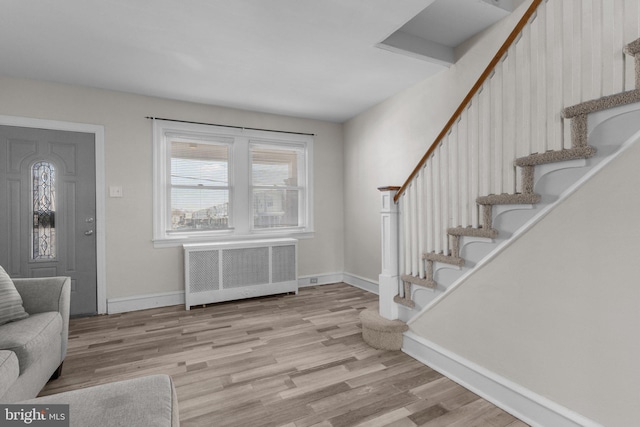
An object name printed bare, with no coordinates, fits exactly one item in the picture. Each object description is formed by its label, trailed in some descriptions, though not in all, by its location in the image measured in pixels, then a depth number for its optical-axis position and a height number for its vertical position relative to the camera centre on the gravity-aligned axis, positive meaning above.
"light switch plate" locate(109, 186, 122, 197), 3.53 +0.25
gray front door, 3.13 +0.07
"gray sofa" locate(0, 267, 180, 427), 1.01 -0.66
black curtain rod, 3.70 +1.16
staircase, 1.53 +0.32
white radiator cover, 3.68 -0.75
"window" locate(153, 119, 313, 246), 3.83 +0.39
